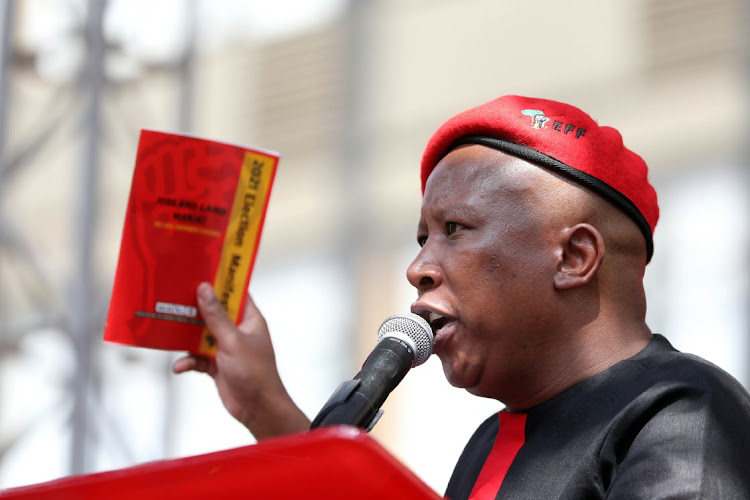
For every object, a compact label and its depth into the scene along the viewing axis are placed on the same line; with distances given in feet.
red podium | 6.59
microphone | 7.35
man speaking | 7.82
